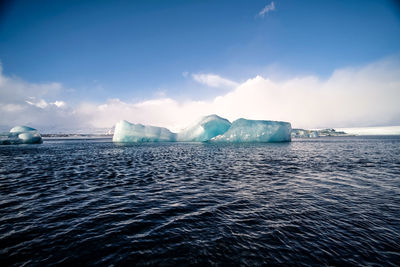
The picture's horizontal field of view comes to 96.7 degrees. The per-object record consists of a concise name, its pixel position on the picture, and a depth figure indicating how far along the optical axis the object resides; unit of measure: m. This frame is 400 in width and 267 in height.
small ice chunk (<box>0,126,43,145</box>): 57.75
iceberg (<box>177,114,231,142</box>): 53.19
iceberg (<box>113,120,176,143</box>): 55.53
